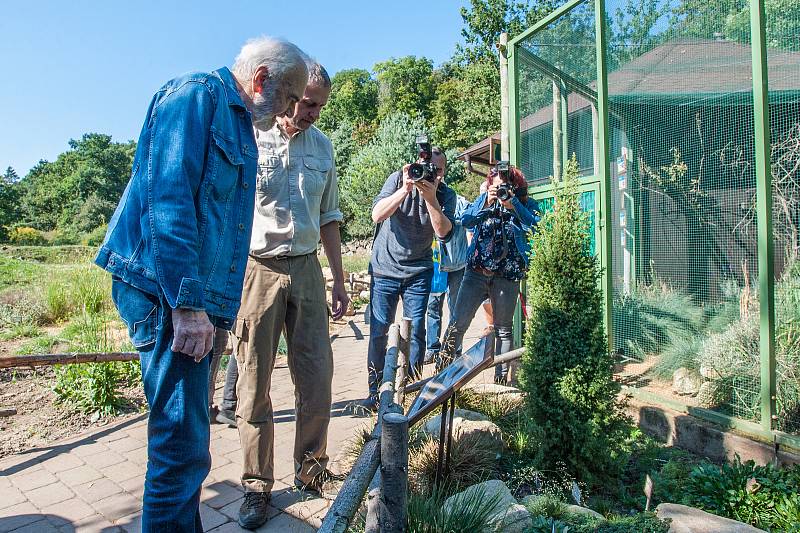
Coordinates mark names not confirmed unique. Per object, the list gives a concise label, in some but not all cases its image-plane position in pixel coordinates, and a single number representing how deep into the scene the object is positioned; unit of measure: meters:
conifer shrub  2.77
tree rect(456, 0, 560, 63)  33.31
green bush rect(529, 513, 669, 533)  2.07
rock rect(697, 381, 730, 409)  3.40
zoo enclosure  3.18
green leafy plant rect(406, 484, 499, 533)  1.97
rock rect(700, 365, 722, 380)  3.47
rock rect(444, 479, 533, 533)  2.14
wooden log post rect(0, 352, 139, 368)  3.59
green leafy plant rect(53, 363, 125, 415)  4.30
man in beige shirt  2.54
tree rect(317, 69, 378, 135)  56.56
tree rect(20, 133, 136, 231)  55.88
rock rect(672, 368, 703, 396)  3.62
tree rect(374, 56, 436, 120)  51.53
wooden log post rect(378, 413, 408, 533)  1.68
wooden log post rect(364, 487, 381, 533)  1.76
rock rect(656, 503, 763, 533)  2.06
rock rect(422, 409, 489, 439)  3.18
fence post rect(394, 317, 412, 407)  2.92
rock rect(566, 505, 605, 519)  2.34
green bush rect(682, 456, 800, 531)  2.44
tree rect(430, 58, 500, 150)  32.09
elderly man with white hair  1.54
